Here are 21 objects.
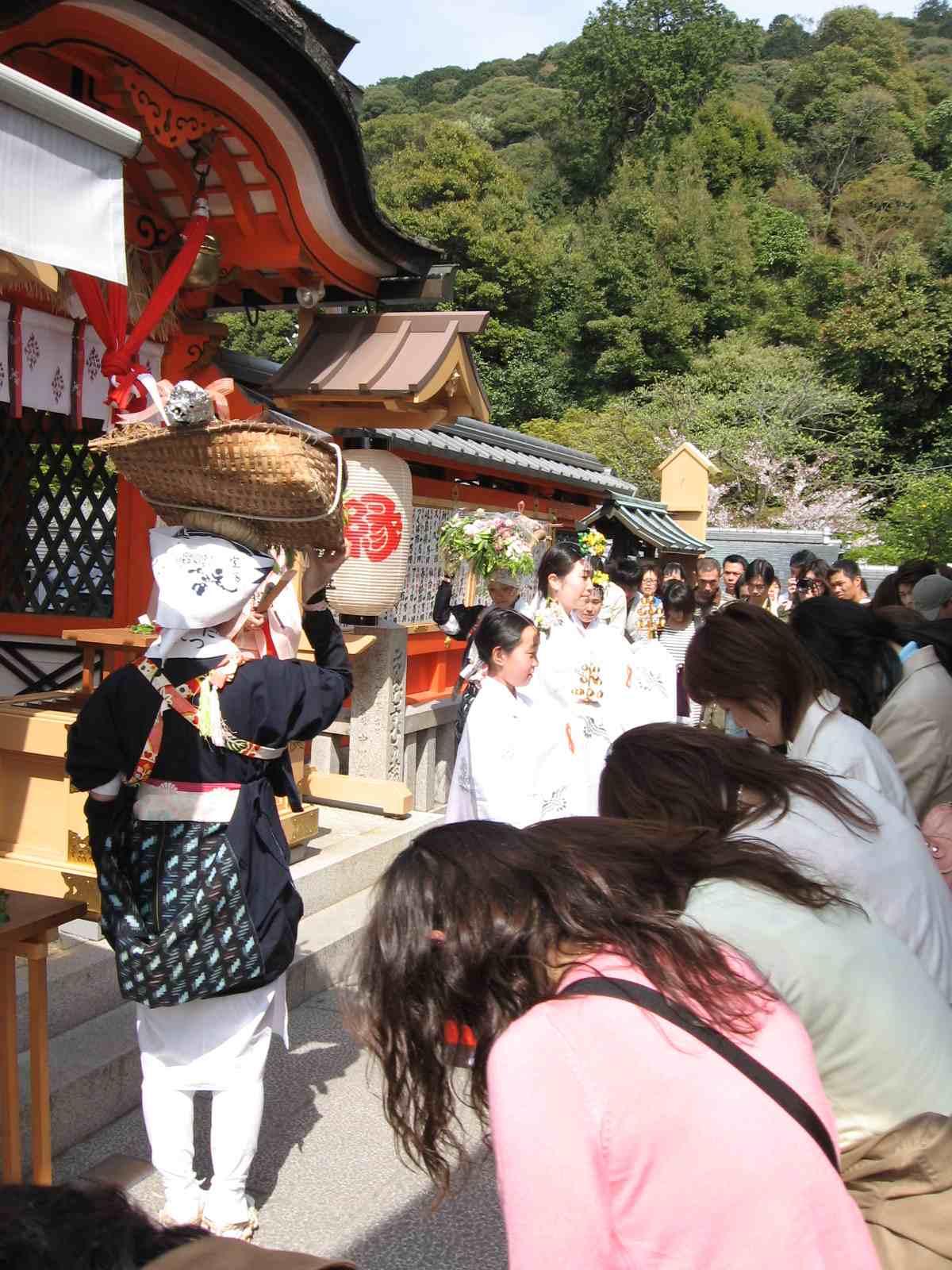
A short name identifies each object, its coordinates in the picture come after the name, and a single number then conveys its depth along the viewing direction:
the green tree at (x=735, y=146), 39.91
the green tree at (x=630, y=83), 41.75
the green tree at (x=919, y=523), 18.11
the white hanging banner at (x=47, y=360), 5.24
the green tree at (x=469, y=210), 29.62
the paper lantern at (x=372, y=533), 6.34
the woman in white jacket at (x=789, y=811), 2.01
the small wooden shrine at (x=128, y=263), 2.94
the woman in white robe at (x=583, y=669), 5.86
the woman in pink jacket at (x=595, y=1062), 1.11
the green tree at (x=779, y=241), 35.41
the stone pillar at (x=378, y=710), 6.73
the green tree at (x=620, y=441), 26.81
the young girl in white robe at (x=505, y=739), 4.38
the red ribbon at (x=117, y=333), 4.56
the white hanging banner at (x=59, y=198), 2.64
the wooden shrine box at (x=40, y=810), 4.19
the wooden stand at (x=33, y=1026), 2.73
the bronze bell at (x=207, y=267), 5.37
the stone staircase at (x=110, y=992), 3.40
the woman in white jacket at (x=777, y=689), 2.72
